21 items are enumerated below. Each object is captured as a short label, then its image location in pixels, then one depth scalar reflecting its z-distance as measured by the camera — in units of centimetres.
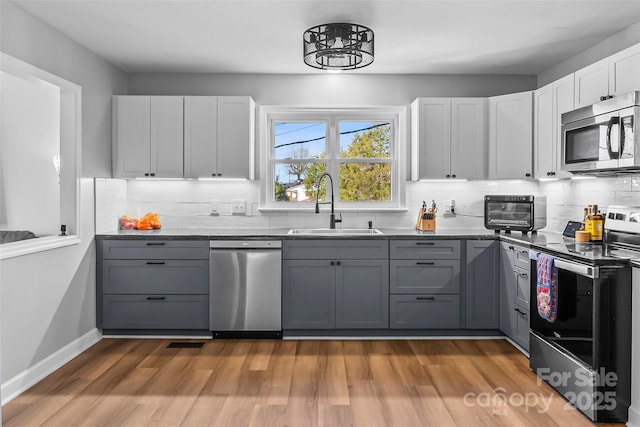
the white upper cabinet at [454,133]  430
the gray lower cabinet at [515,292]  347
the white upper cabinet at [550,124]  358
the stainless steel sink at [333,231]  432
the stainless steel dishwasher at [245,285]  393
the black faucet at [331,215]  436
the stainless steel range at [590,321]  247
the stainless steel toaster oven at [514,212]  396
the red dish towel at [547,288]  284
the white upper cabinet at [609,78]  286
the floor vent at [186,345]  377
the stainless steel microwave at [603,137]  271
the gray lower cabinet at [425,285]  395
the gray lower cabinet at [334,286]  393
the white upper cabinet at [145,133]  427
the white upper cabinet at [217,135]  428
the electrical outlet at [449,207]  462
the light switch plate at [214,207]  463
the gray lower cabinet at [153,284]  396
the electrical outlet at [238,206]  462
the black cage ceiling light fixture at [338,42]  316
